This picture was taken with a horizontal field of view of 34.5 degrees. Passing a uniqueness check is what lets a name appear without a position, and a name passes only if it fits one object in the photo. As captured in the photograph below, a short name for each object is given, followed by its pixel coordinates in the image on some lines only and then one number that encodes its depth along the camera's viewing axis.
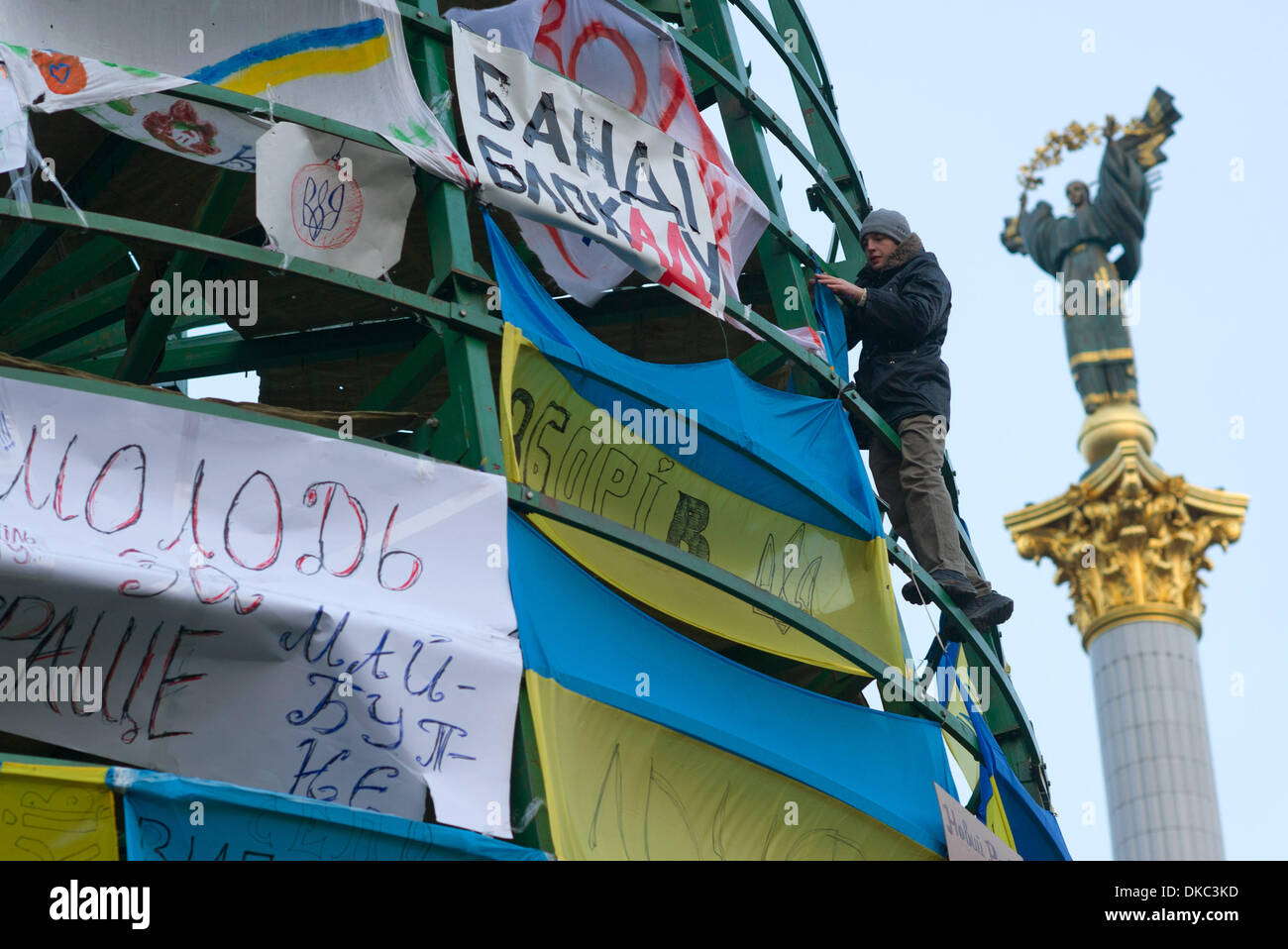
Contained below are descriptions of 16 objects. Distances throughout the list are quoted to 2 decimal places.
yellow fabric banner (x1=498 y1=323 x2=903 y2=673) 13.00
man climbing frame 15.95
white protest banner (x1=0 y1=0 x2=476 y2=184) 13.42
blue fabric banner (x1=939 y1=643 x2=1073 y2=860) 15.93
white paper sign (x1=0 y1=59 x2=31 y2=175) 11.75
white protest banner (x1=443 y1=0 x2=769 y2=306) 15.27
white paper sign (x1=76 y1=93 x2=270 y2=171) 13.09
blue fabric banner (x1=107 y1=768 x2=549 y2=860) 9.79
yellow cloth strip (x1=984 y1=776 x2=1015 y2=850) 15.59
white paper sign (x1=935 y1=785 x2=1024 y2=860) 14.16
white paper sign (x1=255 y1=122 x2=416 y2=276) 12.99
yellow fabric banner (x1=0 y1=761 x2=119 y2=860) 9.56
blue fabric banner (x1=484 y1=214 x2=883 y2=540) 13.45
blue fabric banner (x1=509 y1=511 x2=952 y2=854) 12.03
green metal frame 12.50
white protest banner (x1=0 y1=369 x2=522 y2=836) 10.68
